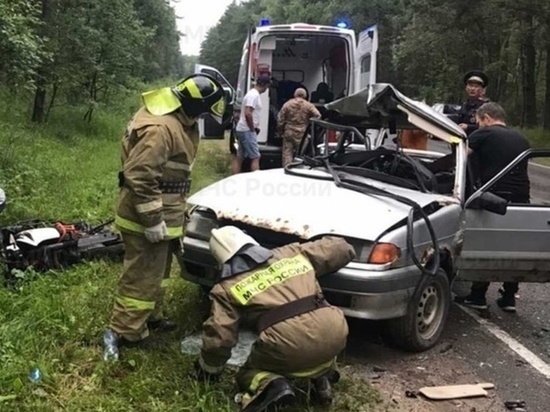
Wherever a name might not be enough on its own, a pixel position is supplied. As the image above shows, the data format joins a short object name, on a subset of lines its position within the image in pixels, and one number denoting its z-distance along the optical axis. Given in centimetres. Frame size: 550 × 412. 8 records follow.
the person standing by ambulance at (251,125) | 921
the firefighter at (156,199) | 362
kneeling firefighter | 303
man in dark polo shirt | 503
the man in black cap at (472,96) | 679
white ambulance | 961
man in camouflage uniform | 922
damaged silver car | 379
